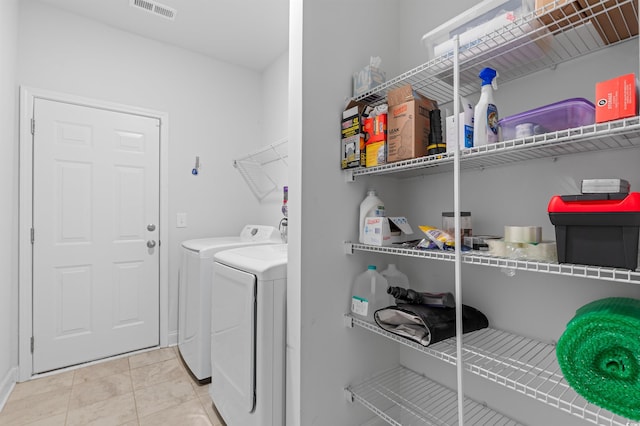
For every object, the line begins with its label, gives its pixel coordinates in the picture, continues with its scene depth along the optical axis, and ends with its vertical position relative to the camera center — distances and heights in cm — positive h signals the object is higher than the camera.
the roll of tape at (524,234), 96 -6
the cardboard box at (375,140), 131 +32
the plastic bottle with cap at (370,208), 142 +3
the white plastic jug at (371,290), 147 -37
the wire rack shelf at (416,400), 132 -87
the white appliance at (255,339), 141 -60
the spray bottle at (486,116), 102 +33
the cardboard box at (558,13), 86 +59
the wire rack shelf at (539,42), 90 +58
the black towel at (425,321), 114 -43
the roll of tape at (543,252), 89 -11
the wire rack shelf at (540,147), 77 +22
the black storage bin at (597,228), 72 -3
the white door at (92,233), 234 -18
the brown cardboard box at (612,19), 87 +59
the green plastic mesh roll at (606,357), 75 -36
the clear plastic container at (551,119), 87 +28
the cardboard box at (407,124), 122 +36
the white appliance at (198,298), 208 -61
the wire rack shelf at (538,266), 72 -14
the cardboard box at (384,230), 133 -7
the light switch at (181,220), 288 -7
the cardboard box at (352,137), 138 +35
